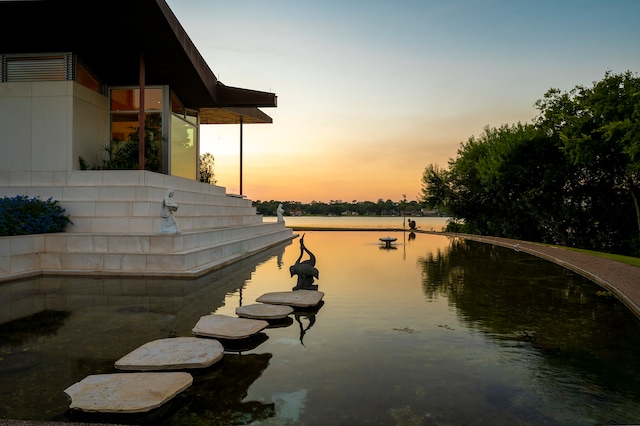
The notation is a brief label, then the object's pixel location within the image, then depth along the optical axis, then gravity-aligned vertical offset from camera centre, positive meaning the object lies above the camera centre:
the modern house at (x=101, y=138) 12.15 +2.75
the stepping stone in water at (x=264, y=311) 7.28 -1.76
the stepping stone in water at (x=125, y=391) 3.78 -1.73
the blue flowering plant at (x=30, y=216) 11.89 -0.29
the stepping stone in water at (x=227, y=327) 6.06 -1.74
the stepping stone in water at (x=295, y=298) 8.27 -1.74
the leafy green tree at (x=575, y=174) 24.05 +2.48
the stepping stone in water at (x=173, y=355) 4.85 -1.74
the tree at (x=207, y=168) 29.85 +2.88
